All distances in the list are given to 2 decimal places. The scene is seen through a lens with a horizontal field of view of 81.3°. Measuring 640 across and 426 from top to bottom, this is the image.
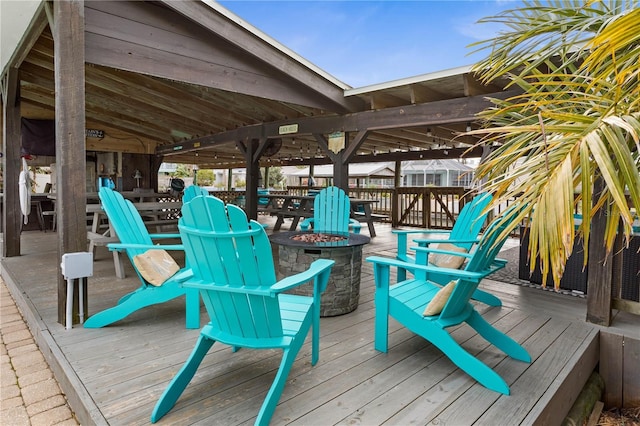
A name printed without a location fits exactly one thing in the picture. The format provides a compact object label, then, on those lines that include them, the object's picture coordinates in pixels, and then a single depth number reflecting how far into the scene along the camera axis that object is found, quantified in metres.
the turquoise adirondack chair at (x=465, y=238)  2.98
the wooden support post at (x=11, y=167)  4.38
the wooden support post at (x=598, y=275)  2.62
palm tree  1.12
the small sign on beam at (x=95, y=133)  8.20
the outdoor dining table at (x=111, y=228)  3.66
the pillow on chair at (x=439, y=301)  1.96
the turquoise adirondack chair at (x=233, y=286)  1.49
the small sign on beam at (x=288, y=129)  5.84
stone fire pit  2.66
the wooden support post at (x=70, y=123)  2.37
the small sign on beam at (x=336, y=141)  5.33
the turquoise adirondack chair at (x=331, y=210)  3.73
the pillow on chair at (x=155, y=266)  2.50
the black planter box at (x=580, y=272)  2.95
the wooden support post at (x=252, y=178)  6.81
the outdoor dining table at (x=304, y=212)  6.97
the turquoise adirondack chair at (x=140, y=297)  2.46
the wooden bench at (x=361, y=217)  7.07
